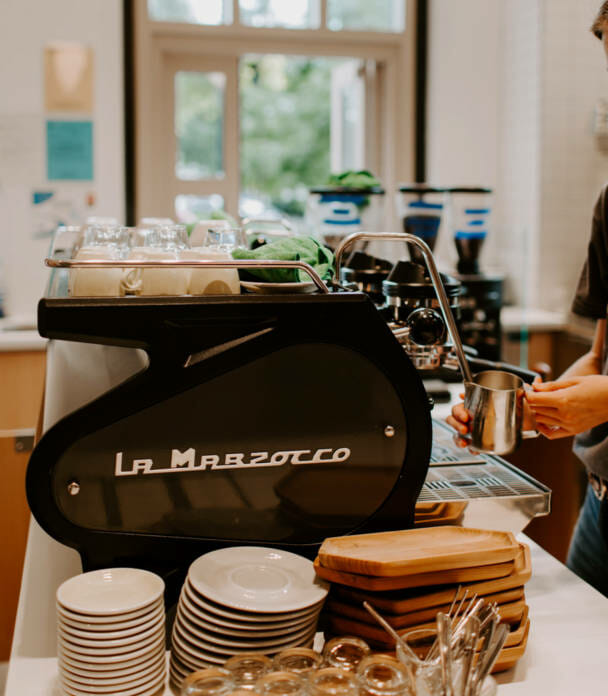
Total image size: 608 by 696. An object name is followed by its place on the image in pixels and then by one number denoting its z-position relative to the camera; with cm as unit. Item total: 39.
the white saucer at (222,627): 89
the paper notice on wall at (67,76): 338
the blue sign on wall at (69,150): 341
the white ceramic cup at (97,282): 113
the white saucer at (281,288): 107
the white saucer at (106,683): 86
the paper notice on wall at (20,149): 338
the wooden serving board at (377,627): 94
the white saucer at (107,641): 85
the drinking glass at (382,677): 80
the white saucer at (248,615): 88
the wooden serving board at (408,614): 94
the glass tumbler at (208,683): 80
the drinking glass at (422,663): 81
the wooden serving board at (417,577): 92
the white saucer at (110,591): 86
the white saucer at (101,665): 86
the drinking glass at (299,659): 85
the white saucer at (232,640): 89
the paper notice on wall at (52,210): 344
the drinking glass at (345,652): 87
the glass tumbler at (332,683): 79
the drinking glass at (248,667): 83
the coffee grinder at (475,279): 292
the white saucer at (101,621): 85
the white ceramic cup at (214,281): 112
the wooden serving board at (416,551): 92
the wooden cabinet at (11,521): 256
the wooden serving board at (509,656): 96
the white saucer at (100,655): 85
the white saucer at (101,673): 86
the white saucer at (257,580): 90
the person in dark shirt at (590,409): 121
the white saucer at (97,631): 85
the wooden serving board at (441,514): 114
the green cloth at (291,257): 114
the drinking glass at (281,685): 80
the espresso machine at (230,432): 96
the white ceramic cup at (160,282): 112
